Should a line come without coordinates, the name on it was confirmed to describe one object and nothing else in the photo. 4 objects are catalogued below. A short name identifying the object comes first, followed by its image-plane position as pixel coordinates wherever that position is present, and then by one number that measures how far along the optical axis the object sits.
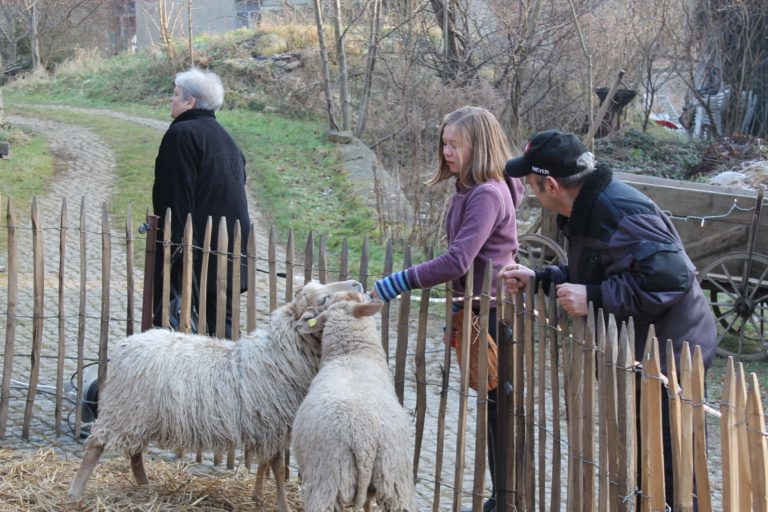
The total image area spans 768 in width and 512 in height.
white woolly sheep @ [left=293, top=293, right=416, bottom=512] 3.83
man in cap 3.54
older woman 5.82
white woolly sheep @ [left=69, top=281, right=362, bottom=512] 4.59
